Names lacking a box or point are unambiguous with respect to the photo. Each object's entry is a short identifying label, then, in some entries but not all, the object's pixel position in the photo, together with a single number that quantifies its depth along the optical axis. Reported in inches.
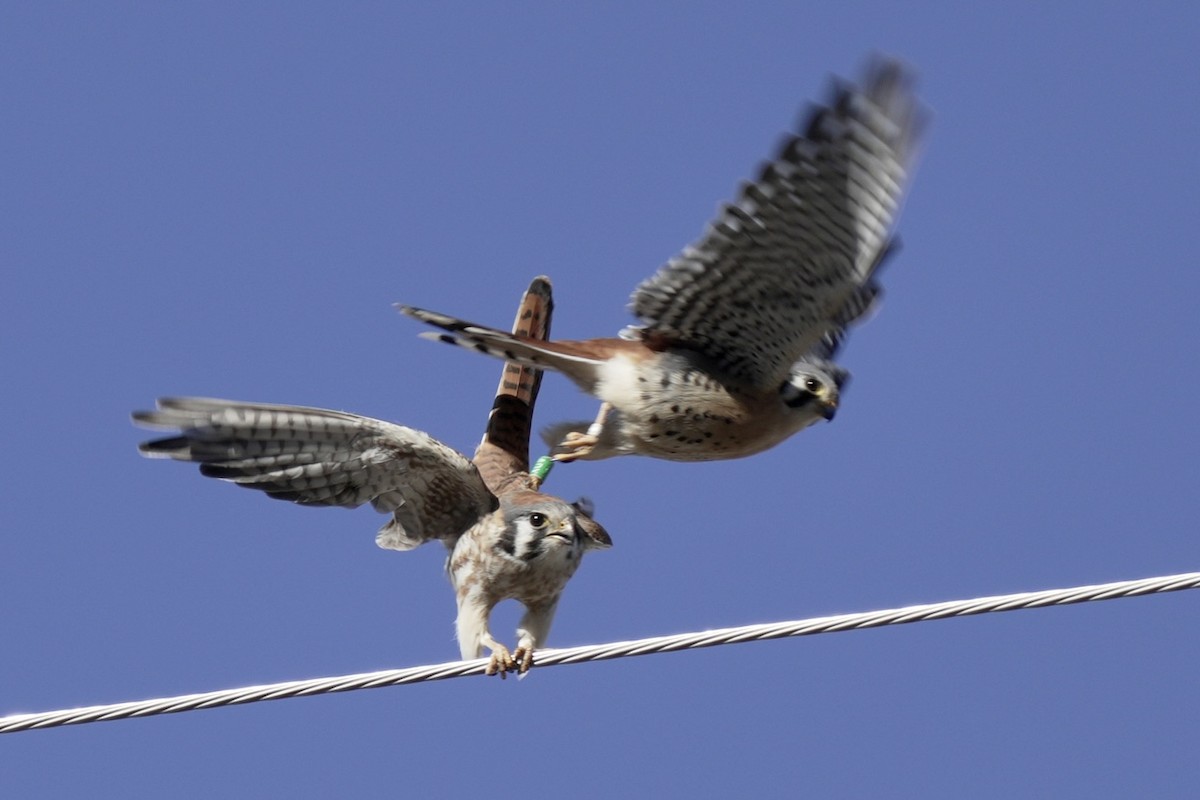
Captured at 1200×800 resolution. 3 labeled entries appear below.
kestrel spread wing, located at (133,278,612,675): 494.9
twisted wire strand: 349.4
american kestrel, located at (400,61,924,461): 485.1
